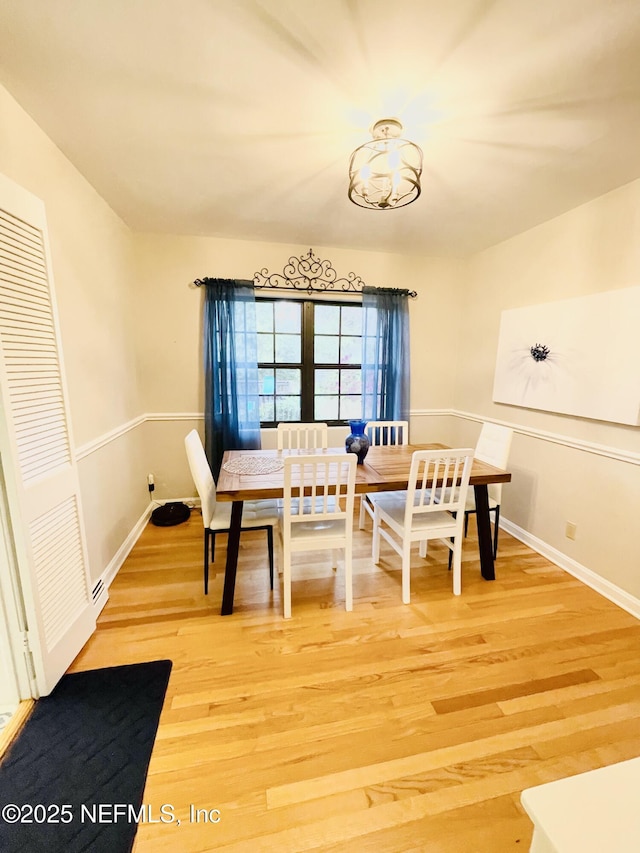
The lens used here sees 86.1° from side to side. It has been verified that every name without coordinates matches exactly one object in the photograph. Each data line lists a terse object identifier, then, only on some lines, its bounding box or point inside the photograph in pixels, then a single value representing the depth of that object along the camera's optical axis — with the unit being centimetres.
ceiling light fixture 161
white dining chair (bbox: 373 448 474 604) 202
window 342
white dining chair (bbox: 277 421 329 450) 287
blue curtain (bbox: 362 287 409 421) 339
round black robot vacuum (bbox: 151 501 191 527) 306
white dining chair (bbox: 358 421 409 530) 308
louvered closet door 132
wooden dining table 195
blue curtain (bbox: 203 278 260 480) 311
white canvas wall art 208
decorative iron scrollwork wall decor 325
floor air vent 194
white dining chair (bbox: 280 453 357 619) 186
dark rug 107
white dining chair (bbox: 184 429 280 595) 209
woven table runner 226
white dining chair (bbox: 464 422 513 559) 253
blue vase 247
